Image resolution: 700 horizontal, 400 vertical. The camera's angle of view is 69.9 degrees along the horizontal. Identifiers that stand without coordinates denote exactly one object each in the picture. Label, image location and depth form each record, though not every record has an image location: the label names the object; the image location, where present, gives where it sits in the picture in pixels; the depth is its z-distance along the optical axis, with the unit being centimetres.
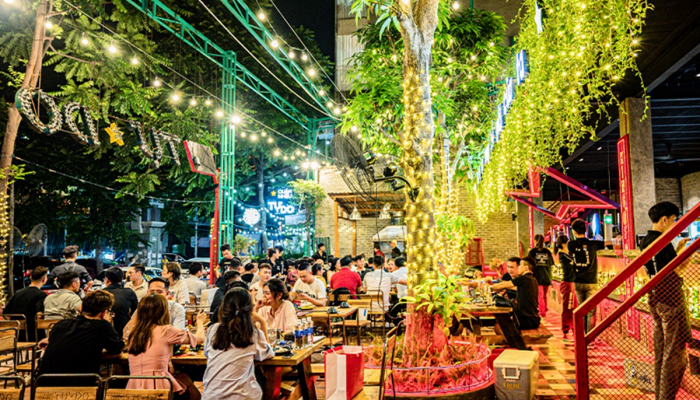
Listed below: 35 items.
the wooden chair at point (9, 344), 542
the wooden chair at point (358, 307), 728
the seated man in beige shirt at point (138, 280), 690
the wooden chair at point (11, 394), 306
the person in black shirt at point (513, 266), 796
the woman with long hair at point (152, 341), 389
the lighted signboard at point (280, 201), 2961
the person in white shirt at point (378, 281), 838
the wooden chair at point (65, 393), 301
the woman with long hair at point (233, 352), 360
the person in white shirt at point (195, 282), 786
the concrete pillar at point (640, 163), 731
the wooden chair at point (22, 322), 604
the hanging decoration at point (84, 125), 944
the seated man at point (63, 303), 616
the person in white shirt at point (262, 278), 689
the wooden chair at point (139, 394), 299
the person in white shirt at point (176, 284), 676
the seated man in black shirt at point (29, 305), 643
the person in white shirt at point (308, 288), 734
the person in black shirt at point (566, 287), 797
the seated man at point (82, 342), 387
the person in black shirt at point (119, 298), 585
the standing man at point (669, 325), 365
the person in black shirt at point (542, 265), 956
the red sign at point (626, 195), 741
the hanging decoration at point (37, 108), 874
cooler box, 456
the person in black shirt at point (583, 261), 711
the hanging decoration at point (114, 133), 1090
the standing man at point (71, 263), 896
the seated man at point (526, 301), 686
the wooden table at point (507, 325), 636
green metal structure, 1296
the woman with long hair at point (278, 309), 548
